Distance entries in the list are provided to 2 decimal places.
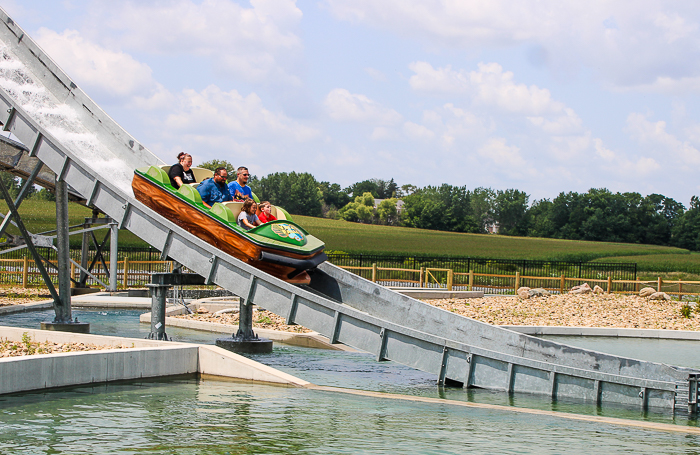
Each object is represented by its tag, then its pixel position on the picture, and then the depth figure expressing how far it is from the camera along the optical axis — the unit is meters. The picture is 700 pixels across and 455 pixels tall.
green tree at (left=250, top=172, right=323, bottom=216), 140.25
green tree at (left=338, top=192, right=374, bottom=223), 145.50
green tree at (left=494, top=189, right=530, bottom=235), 155.00
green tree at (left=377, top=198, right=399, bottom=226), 151.50
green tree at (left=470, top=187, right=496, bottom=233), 161.75
